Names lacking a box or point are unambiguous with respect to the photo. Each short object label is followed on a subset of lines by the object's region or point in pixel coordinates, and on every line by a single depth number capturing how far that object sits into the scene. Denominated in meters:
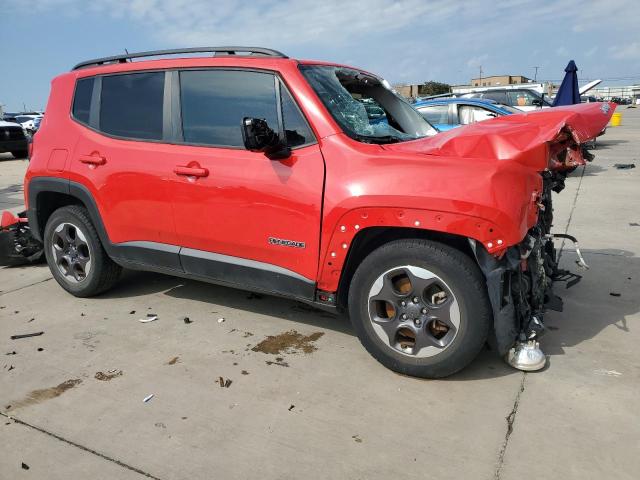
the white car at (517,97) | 15.74
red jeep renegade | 2.86
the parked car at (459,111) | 10.57
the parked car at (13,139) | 17.25
